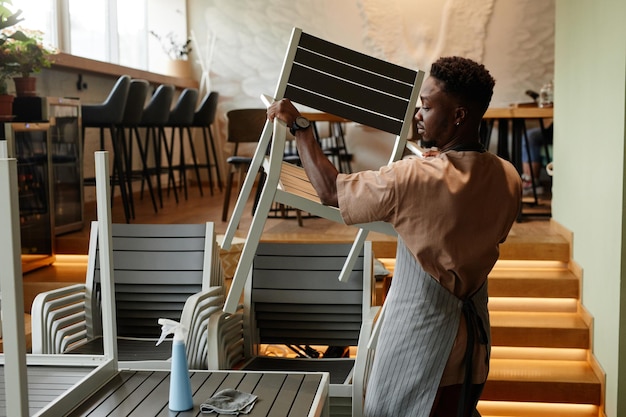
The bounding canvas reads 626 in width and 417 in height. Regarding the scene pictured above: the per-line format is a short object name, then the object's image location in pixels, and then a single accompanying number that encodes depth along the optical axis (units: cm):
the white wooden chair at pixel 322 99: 237
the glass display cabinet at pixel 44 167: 452
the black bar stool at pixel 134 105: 583
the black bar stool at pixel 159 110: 652
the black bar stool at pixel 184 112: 716
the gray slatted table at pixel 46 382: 175
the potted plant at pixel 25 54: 449
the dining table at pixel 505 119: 564
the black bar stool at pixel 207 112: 757
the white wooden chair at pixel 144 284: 315
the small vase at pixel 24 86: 480
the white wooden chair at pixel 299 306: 302
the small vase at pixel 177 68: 901
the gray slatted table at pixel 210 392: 179
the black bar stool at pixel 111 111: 553
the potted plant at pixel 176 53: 902
